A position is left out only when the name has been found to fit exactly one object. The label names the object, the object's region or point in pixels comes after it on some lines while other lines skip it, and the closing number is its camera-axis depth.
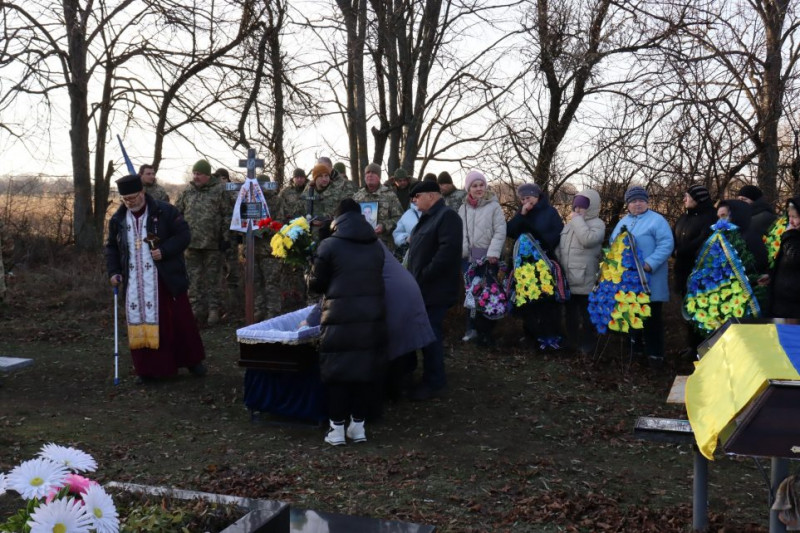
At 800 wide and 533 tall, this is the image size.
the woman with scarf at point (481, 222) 8.97
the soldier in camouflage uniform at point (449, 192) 10.09
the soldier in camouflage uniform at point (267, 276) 10.75
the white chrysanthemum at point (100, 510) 2.40
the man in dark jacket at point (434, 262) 7.36
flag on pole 7.99
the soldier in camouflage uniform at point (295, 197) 10.63
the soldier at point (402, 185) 10.63
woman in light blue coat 8.23
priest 8.04
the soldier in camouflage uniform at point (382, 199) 9.77
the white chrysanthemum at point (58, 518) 2.22
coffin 6.54
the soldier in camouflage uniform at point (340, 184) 10.30
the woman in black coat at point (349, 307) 6.07
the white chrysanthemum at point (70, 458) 2.67
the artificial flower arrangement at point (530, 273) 8.86
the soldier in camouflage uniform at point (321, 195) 10.21
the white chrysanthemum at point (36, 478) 2.44
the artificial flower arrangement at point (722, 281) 7.76
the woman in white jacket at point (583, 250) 8.68
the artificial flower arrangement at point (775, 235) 7.96
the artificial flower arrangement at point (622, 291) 8.23
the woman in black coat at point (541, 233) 9.00
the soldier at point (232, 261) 11.34
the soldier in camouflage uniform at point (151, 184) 11.04
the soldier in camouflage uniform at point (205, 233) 10.72
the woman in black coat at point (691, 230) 8.20
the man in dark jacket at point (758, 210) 8.38
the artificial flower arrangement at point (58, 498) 2.24
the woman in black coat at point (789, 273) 7.04
